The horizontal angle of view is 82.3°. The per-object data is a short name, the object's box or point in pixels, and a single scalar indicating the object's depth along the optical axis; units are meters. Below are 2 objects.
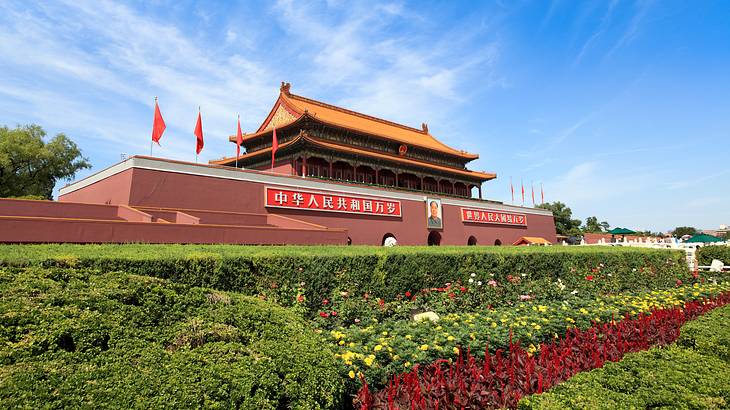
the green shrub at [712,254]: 17.39
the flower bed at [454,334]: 3.86
